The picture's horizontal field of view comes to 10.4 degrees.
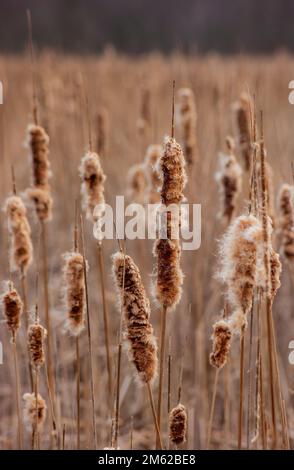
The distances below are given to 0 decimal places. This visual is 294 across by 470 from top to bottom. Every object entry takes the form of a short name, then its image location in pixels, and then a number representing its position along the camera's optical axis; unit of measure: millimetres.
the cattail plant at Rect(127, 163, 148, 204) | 2370
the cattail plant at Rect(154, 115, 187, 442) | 1745
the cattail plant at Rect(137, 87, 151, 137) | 2745
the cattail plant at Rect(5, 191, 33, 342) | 1961
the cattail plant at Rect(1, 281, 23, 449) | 1838
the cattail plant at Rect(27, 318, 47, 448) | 1815
